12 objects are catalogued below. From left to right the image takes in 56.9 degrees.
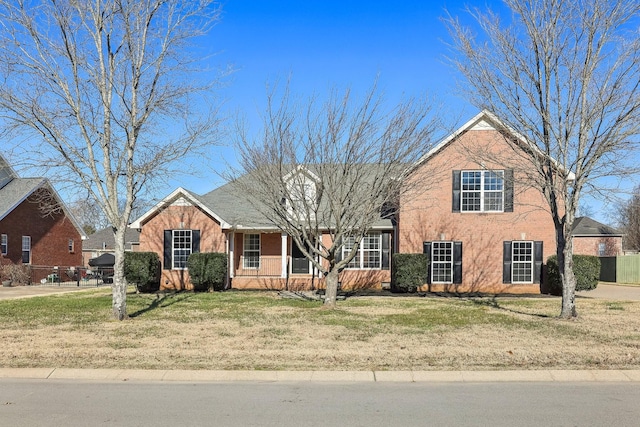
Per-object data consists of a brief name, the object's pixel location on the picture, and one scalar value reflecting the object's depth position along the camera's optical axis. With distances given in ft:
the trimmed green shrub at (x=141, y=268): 73.46
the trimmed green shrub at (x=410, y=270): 73.10
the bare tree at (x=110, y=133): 44.60
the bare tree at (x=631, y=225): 166.00
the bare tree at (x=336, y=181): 53.21
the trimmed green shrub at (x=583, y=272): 69.82
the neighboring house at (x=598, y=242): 140.05
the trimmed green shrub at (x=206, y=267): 74.90
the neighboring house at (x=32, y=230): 100.68
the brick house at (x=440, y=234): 75.36
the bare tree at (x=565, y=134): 43.21
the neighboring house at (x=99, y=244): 184.68
